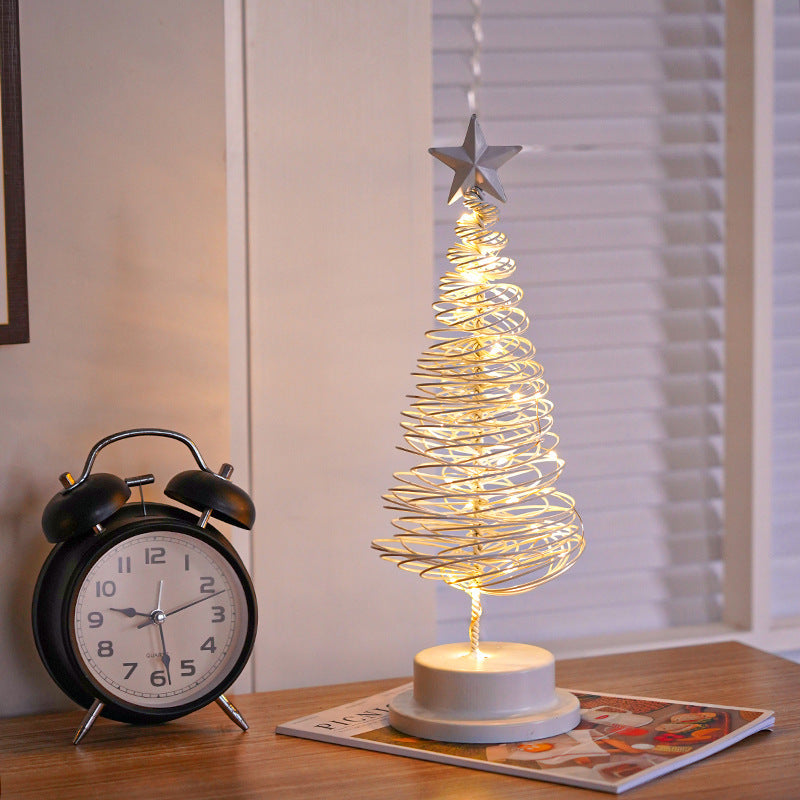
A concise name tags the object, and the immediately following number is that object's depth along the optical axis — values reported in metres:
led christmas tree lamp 1.03
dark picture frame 1.07
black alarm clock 1.03
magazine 0.98
